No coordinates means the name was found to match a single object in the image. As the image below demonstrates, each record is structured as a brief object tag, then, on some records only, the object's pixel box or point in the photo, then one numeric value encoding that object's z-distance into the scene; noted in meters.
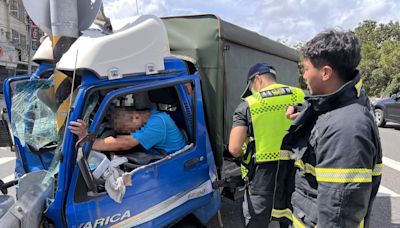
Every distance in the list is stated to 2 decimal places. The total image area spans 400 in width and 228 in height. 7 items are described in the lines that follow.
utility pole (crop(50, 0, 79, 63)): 2.39
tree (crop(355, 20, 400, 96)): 32.91
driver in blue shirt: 2.57
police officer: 2.99
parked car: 12.12
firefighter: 1.57
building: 25.02
